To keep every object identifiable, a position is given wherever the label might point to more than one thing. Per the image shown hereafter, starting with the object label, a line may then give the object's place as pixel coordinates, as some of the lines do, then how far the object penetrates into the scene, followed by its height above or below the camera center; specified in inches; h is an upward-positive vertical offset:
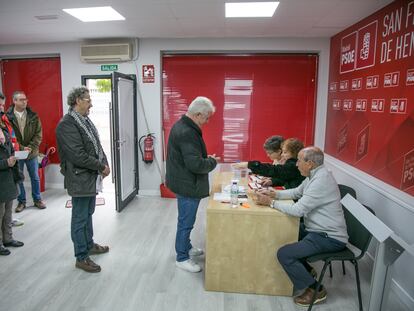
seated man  81.7 -28.3
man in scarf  94.1 -16.7
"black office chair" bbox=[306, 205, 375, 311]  80.6 -37.2
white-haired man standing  91.7 -15.9
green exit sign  184.7 +25.4
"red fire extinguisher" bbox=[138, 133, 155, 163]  185.5 -22.4
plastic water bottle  90.9 -25.0
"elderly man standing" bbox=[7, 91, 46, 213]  154.0 -13.3
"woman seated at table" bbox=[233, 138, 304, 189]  102.3 -18.5
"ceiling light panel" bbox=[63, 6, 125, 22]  126.0 +40.9
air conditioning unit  175.8 +33.4
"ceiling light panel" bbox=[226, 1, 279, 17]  118.0 +41.3
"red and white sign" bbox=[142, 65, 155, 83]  182.2 +21.6
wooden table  87.1 -39.1
